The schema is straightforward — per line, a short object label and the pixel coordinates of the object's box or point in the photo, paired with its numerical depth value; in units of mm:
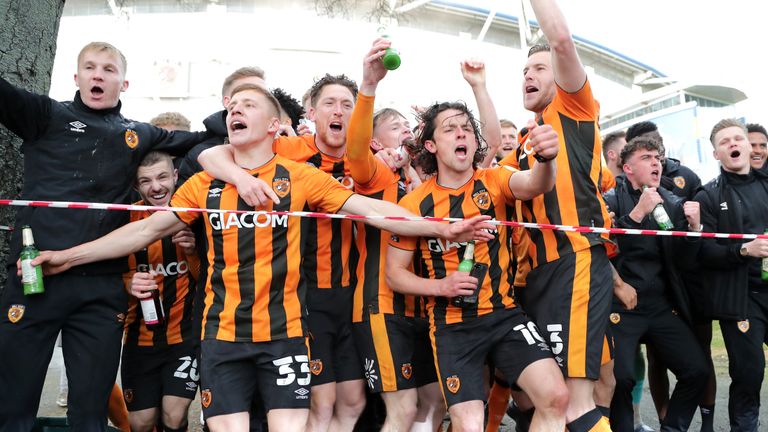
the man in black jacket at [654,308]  5047
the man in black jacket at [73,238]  3756
